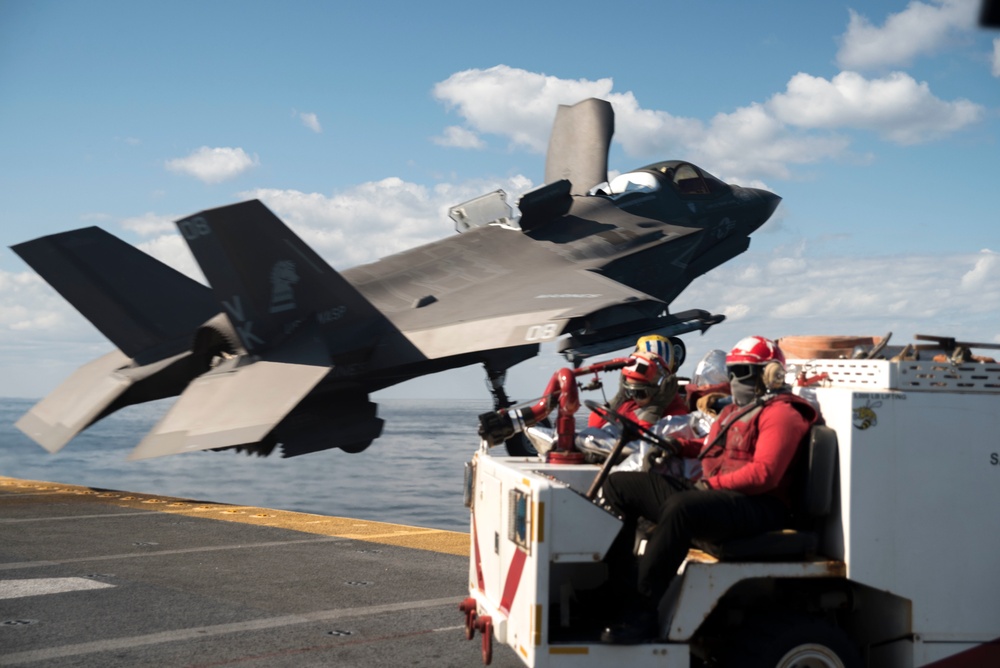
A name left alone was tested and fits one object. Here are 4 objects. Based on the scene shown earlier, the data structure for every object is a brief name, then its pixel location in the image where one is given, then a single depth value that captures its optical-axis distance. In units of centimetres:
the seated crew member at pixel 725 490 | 454
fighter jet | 1490
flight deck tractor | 451
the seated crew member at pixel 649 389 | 588
